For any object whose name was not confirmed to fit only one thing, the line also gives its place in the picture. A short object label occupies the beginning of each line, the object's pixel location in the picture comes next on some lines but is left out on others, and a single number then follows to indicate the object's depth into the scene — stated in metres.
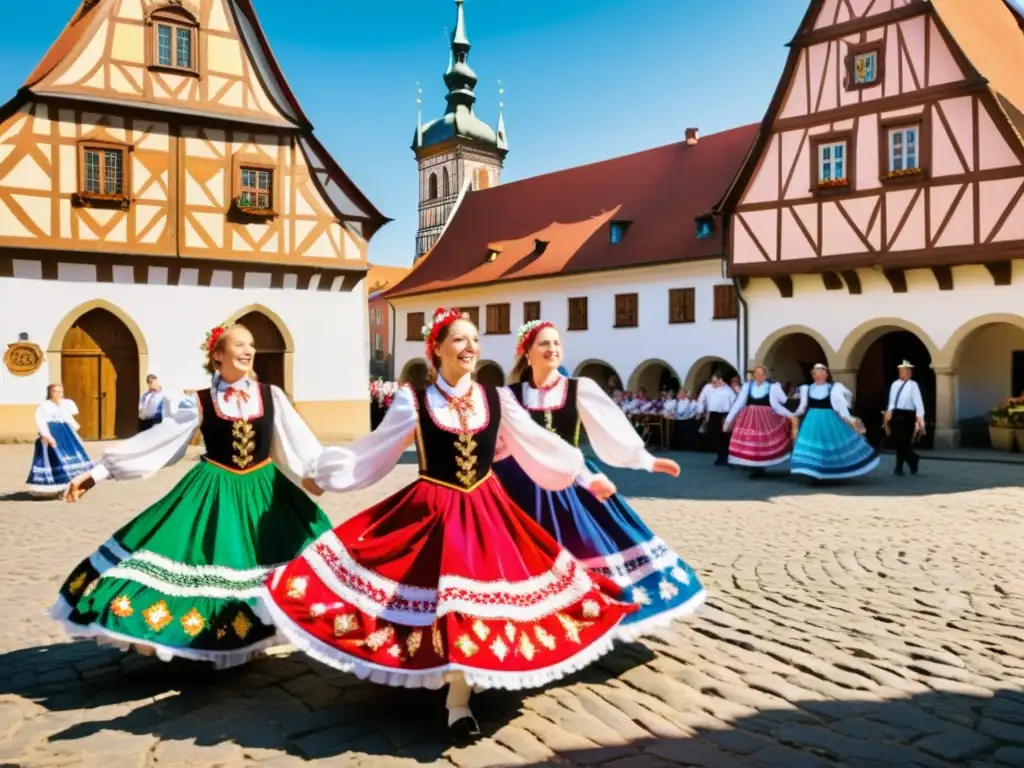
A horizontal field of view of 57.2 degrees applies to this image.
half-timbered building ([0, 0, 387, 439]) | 19.41
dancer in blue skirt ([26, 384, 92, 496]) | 11.40
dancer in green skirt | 4.13
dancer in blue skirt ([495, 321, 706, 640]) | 4.57
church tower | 64.56
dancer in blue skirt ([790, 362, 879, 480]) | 12.98
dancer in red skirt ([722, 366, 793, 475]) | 14.11
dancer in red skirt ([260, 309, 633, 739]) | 3.58
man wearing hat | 14.00
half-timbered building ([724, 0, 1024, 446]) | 18.42
